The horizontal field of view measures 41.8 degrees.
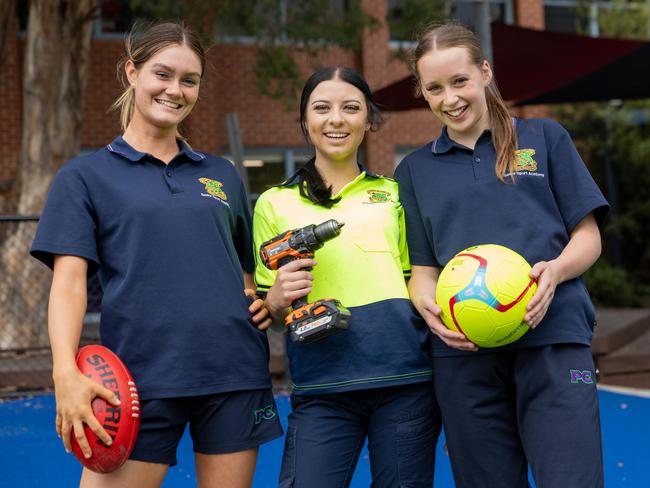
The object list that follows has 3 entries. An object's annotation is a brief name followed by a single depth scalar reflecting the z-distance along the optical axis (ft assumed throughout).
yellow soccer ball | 8.78
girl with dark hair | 9.59
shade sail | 25.84
